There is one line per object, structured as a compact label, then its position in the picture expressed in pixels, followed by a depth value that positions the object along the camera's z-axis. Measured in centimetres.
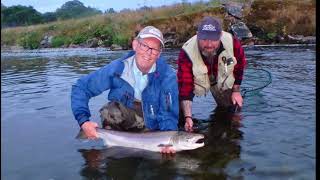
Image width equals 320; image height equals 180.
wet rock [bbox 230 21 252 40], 1506
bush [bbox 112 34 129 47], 1785
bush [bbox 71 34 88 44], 2072
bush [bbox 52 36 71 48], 2114
